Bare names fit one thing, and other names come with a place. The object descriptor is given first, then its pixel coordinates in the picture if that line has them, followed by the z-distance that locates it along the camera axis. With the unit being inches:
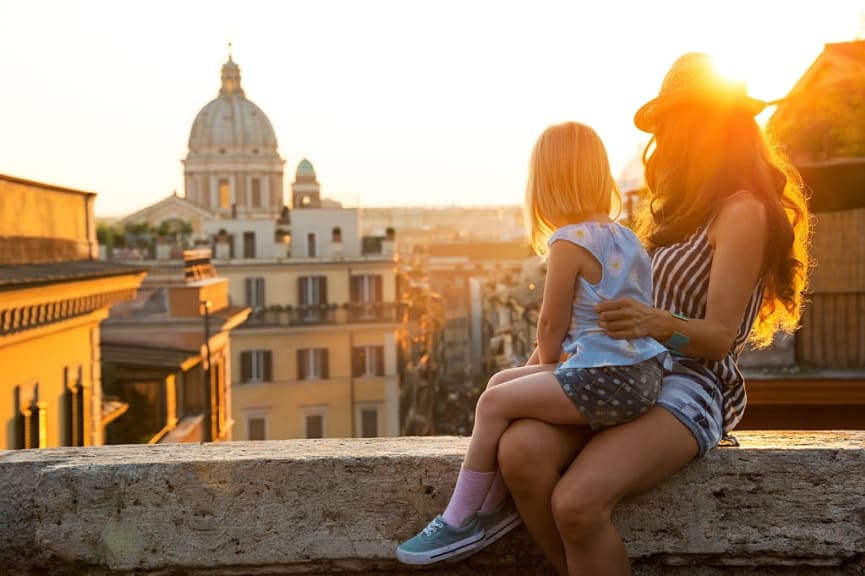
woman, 121.1
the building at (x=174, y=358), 879.1
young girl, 124.5
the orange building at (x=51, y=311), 533.3
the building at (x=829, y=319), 444.1
